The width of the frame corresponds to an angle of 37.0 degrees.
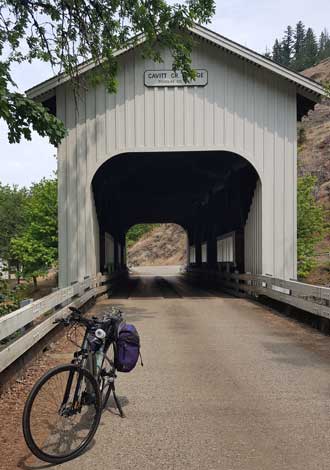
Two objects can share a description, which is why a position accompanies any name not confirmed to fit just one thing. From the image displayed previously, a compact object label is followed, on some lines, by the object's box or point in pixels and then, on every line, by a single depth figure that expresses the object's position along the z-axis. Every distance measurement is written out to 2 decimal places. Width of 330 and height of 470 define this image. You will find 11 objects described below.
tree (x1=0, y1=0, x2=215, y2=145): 11.54
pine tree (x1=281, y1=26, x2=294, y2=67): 164.73
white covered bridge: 16.03
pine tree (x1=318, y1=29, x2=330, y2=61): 144.88
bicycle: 3.96
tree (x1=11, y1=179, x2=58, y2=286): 32.03
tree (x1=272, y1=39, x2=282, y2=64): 169.44
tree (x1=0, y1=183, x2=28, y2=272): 53.98
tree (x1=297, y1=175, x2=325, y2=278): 31.60
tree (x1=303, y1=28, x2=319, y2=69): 141.00
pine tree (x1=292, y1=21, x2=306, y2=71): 143.25
